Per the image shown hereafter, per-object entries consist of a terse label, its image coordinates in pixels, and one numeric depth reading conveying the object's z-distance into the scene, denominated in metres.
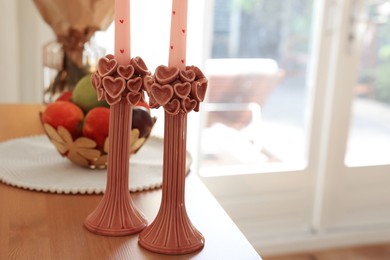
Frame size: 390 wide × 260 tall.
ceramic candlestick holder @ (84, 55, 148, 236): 0.66
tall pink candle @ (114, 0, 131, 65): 0.66
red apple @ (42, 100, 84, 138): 0.86
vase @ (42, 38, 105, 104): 1.41
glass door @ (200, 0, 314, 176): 2.44
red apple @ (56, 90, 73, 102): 0.93
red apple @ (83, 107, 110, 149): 0.84
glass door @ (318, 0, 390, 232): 2.47
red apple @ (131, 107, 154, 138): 0.86
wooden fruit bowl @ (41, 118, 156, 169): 0.86
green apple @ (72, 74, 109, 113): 0.88
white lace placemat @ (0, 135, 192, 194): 0.83
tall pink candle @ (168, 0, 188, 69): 0.62
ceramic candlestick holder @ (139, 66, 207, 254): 0.61
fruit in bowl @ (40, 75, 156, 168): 0.85
